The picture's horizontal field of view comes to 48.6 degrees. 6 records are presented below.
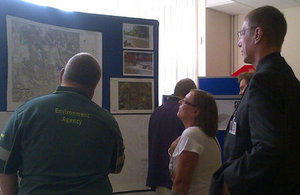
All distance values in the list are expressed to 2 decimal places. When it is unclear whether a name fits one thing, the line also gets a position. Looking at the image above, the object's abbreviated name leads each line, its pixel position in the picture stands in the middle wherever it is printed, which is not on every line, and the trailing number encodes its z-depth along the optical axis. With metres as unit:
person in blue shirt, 2.42
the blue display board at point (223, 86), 3.79
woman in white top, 1.63
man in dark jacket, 1.08
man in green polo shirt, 1.28
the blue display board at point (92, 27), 1.67
